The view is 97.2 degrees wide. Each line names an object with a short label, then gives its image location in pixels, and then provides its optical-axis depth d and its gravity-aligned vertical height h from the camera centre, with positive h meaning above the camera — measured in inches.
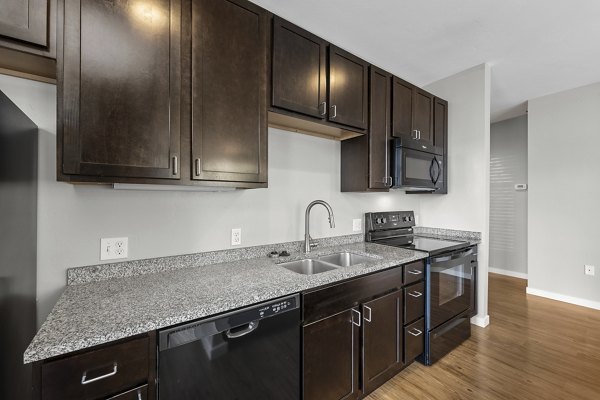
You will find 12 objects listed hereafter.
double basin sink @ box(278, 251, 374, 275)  74.2 -18.4
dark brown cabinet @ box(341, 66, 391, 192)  85.8 +17.7
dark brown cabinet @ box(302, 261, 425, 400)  56.2 -32.9
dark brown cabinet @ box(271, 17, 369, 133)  64.9 +32.7
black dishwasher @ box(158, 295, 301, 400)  39.2 -26.1
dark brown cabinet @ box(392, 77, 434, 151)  92.8 +32.2
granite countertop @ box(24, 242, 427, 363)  33.5 -16.7
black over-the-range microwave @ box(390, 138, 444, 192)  91.1 +12.0
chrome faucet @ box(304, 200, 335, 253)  78.3 -8.5
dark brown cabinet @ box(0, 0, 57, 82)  36.9 +24.1
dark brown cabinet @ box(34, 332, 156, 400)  31.3 -22.2
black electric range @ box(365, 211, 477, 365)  82.9 -27.4
